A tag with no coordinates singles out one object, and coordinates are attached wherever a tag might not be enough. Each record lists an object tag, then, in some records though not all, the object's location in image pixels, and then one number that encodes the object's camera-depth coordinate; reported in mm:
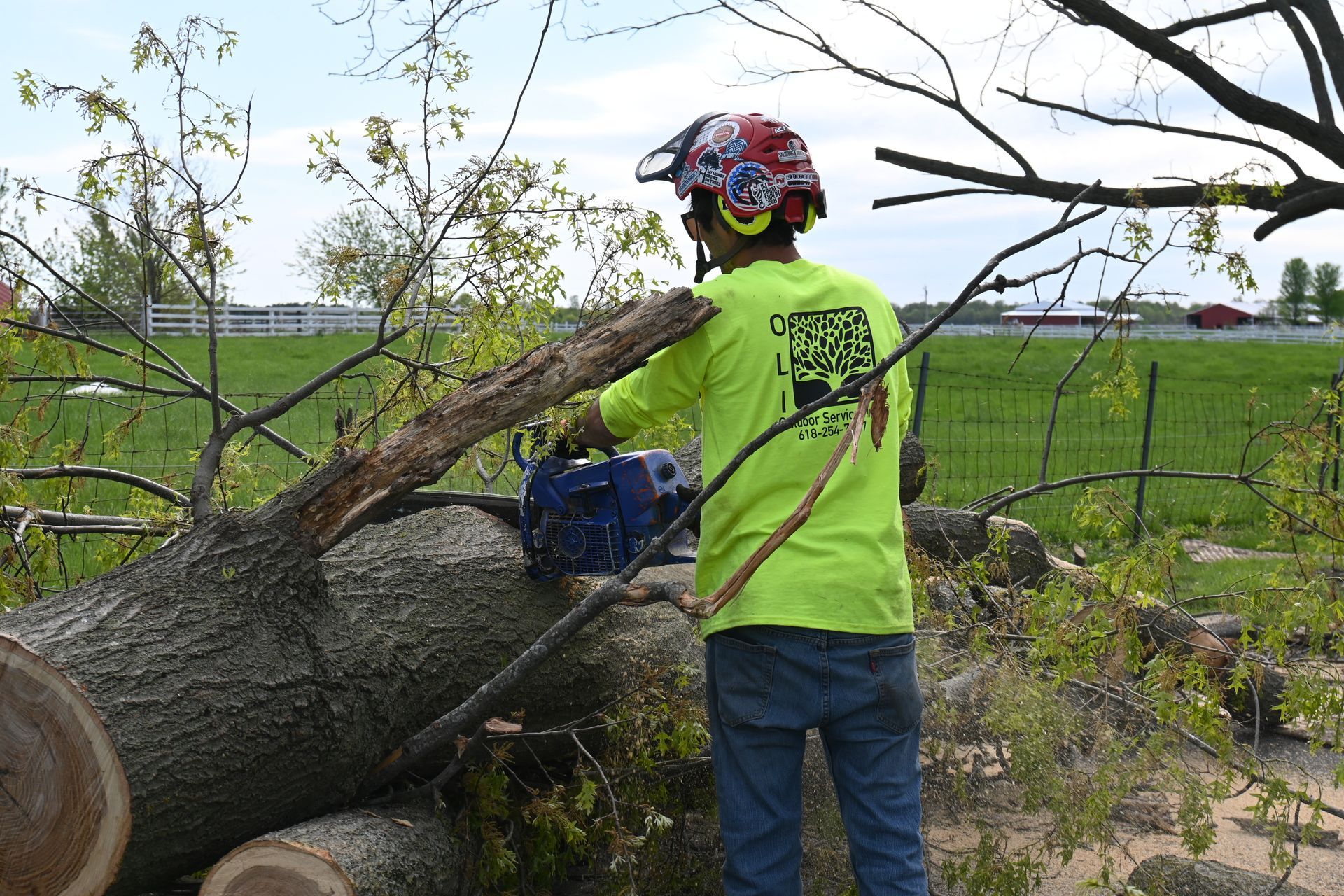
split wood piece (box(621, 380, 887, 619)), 2209
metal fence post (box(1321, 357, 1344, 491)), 4341
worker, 2385
